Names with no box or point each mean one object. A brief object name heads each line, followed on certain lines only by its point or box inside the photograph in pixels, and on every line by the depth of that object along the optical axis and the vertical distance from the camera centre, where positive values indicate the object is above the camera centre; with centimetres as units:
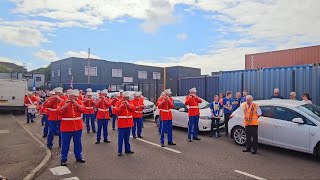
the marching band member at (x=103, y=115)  823 -104
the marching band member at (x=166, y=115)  757 -94
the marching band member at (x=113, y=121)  1075 -164
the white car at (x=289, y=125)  604 -110
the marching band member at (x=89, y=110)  1002 -104
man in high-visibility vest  664 -106
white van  1612 -42
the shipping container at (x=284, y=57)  1741 +249
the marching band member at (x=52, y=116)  707 -96
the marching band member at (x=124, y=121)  653 -99
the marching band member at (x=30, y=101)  1291 -79
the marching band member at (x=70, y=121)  568 -88
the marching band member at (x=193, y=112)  824 -94
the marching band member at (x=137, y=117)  886 -119
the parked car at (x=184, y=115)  920 -120
